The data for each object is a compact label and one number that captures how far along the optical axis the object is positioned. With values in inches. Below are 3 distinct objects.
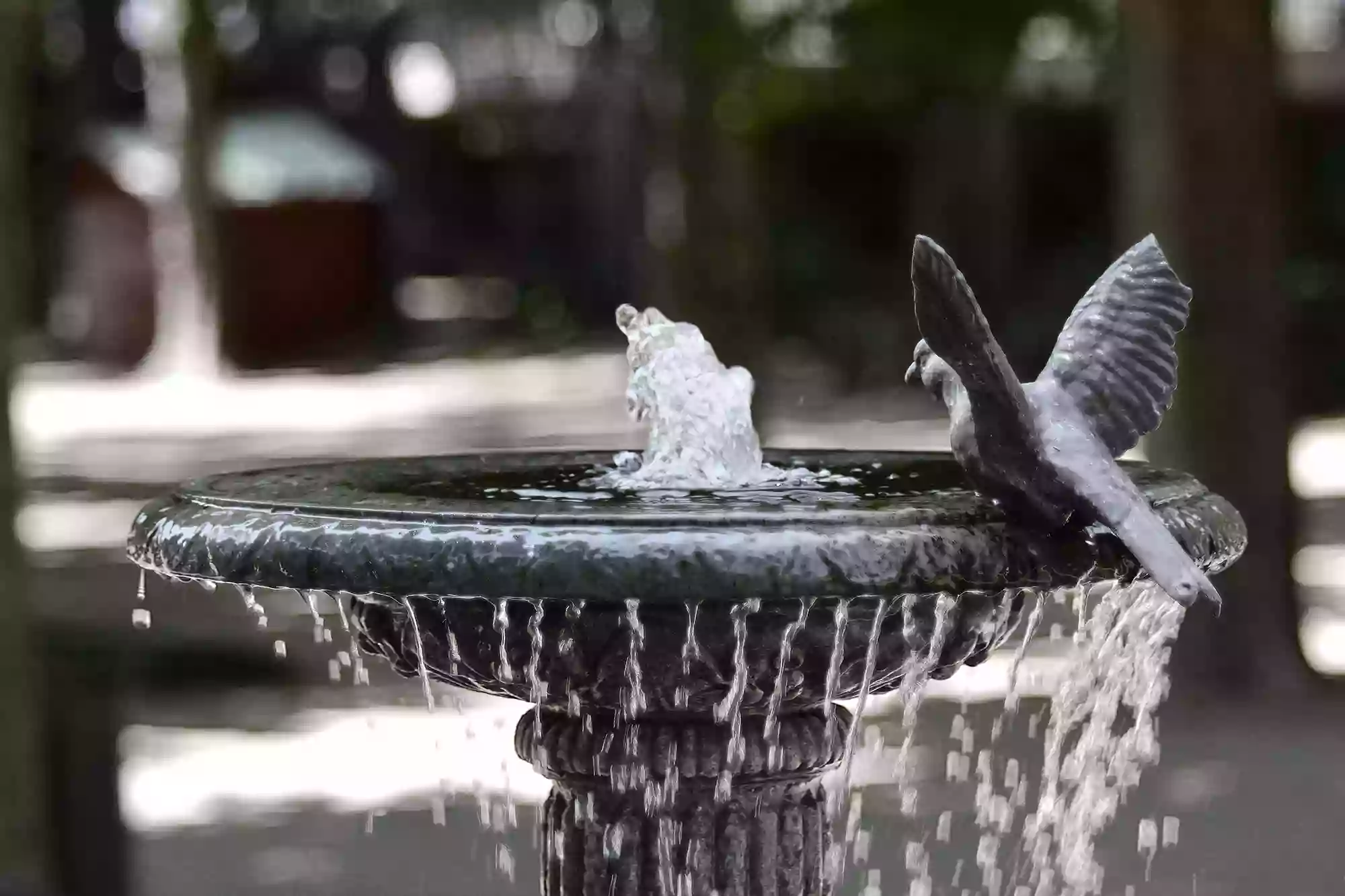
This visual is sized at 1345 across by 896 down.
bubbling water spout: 284.0
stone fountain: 195.3
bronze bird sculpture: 192.5
